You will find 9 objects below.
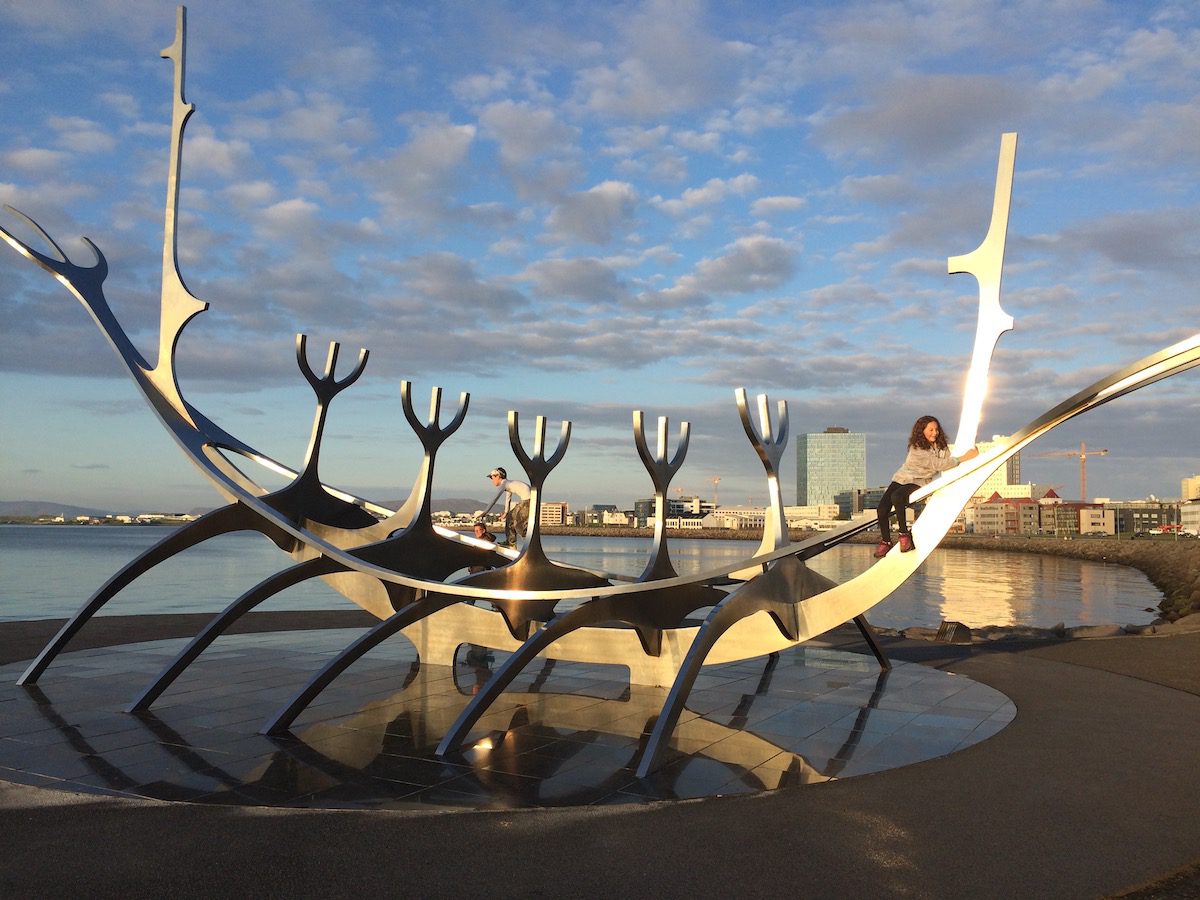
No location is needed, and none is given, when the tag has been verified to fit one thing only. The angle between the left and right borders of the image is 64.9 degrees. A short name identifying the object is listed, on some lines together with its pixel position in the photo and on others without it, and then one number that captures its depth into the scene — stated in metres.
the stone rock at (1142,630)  17.89
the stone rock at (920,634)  17.17
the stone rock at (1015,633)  16.91
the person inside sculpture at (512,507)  13.38
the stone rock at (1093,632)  17.12
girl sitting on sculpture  9.14
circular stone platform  6.98
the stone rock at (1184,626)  17.47
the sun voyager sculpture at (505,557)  8.82
